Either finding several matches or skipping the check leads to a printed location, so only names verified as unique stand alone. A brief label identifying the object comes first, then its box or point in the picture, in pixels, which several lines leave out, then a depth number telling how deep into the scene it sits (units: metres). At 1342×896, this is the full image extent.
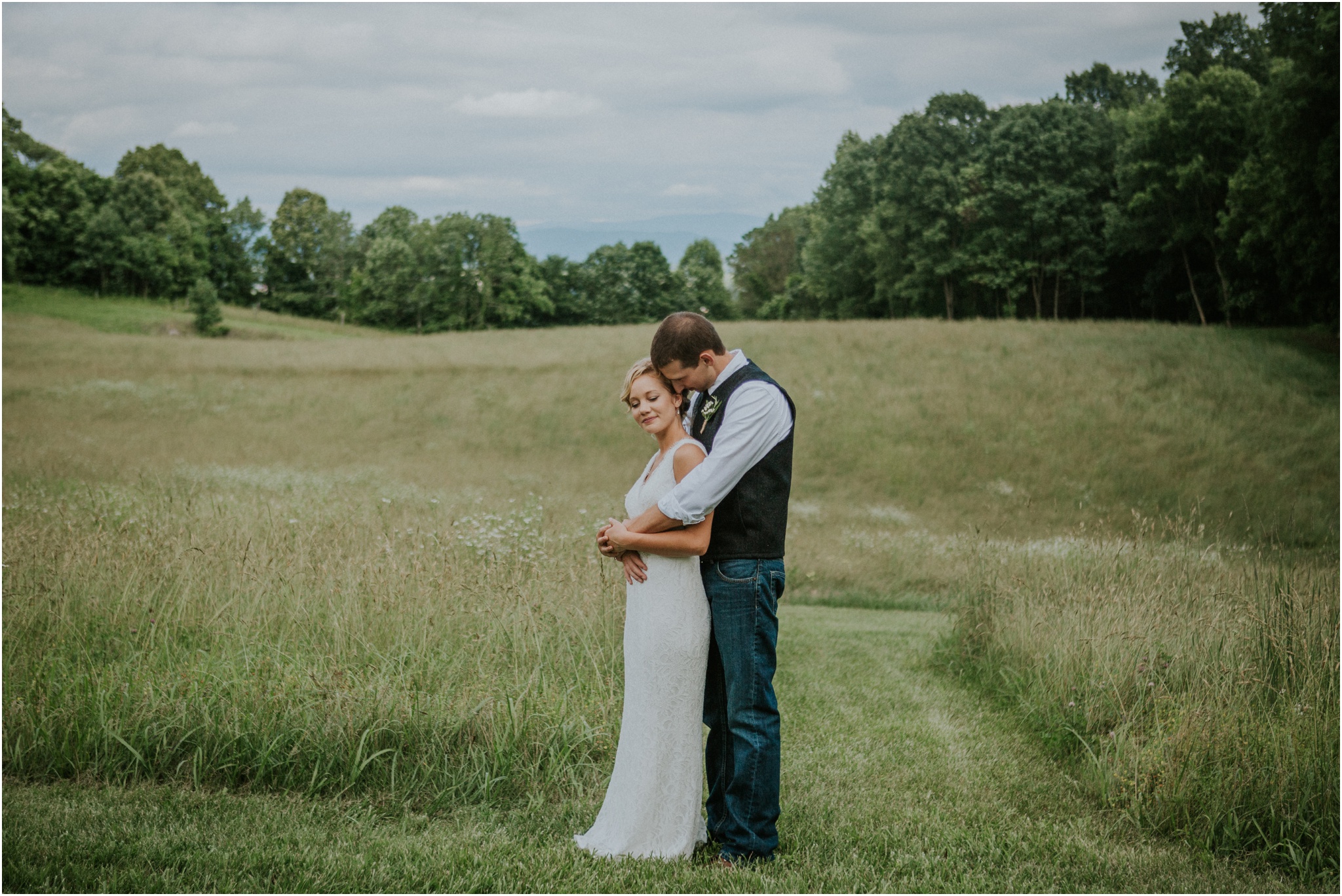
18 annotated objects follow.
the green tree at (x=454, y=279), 63.75
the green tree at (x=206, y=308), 49.59
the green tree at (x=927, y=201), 49.16
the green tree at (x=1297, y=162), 29.12
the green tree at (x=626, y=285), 74.56
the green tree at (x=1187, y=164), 40.19
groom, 4.10
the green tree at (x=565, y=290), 72.75
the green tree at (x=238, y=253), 72.06
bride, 4.16
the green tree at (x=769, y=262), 79.56
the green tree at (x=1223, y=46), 44.94
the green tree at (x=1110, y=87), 56.88
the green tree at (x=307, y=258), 73.06
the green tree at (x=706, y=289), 79.94
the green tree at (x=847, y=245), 57.25
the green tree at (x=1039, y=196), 46.78
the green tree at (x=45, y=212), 56.38
